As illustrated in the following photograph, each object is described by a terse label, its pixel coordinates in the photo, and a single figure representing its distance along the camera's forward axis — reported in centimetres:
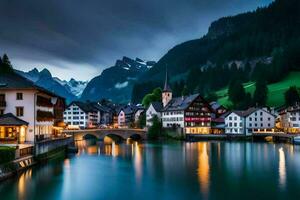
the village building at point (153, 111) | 14750
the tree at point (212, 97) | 18189
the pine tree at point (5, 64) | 9764
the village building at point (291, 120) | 12206
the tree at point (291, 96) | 14561
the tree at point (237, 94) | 16088
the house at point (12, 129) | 5566
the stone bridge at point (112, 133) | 11835
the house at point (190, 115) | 13325
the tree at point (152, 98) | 17088
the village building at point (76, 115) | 17825
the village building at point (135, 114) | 18106
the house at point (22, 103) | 5900
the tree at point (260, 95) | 15438
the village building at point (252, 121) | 12938
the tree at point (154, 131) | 13125
